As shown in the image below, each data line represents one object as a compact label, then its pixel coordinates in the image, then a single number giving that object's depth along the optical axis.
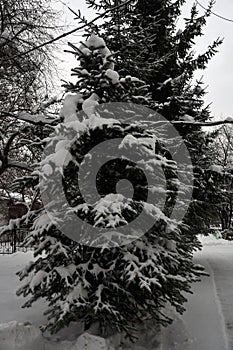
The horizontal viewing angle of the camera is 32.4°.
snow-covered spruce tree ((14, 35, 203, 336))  4.33
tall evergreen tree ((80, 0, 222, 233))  6.66
